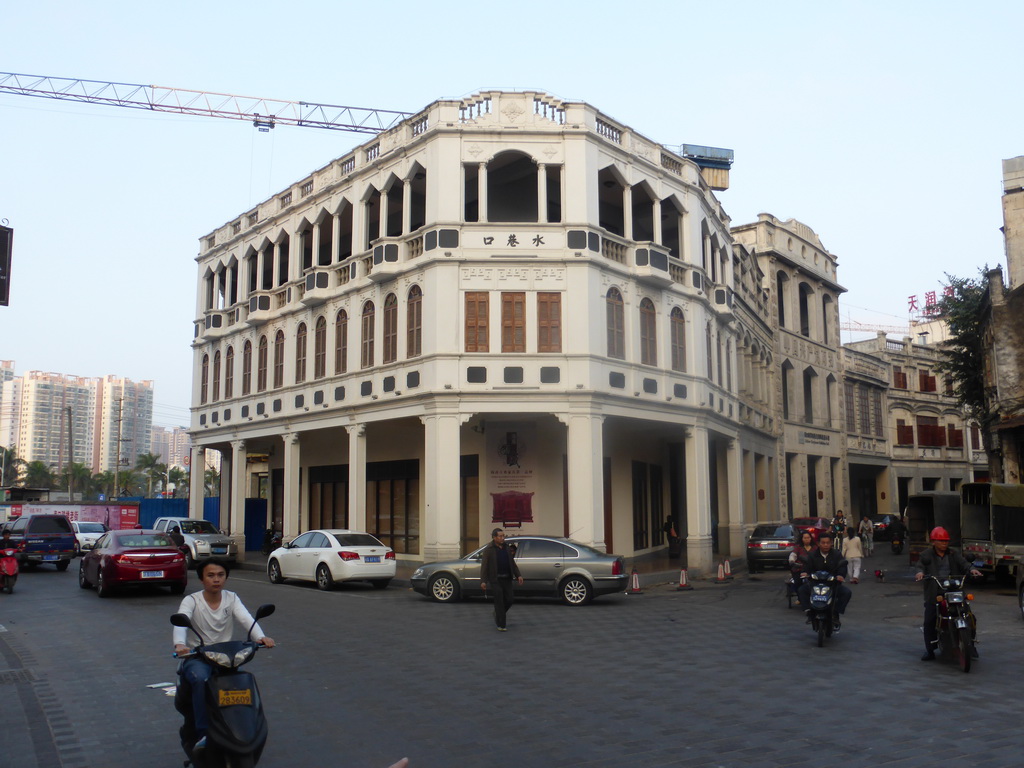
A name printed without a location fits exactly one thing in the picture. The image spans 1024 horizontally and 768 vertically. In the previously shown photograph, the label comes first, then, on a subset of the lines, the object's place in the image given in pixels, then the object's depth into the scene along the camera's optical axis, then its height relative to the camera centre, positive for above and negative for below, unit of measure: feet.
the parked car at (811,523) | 108.72 -5.63
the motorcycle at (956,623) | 33.45 -5.69
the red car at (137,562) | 60.08 -5.58
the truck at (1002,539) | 64.64 -4.66
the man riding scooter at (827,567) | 40.57 -4.10
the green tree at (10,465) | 310.92 +6.46
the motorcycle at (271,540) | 102.83 -6.97
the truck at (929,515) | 87.86 -3.80
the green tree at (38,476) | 338.34 +2.59
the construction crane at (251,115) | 164.55 +73.99
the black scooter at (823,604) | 39.93 -5.70
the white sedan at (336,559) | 68.64 -6.26
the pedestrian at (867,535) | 114.01 -7.41
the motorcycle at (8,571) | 64.13 -6.49
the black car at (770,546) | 87.45 -6.74
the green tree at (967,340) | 108.99 +17.40
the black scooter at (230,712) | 17.95 -4.84
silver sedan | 59.36 -6.43
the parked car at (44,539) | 86.53 -5.61
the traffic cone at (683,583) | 71.15 -8.45
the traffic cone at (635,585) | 67.24 -8.13
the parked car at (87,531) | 116.47 -6.53
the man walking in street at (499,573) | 46.34 -5.04
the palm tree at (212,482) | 334.97 -0.28
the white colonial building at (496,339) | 78.95 +14.21
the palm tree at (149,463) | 340.80 +7.47
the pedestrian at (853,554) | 73.36 -6.33
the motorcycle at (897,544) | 117.91 -8.86
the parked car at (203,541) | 90.99 -6.23
